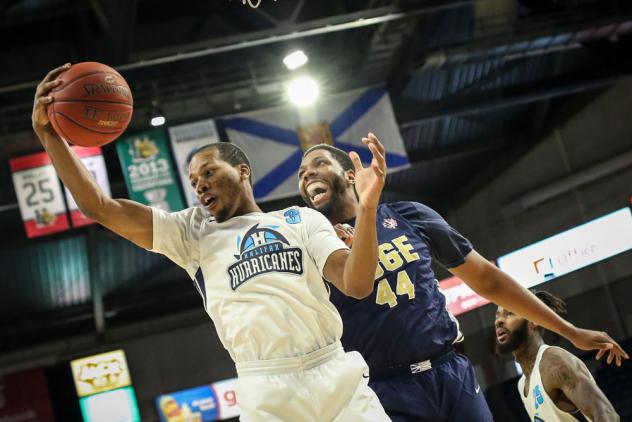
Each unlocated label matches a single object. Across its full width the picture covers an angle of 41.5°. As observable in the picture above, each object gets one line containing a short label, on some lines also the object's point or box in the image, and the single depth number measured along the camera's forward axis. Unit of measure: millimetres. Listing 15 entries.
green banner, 11398
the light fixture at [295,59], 11977
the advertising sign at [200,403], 18094
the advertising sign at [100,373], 17469
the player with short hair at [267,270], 2992
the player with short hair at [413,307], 3879
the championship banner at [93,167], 11391
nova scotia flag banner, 11906
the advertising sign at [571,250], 14977
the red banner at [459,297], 17312
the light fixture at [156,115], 12297
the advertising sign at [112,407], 17281
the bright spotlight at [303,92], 12391
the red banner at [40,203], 11695
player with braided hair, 5250
